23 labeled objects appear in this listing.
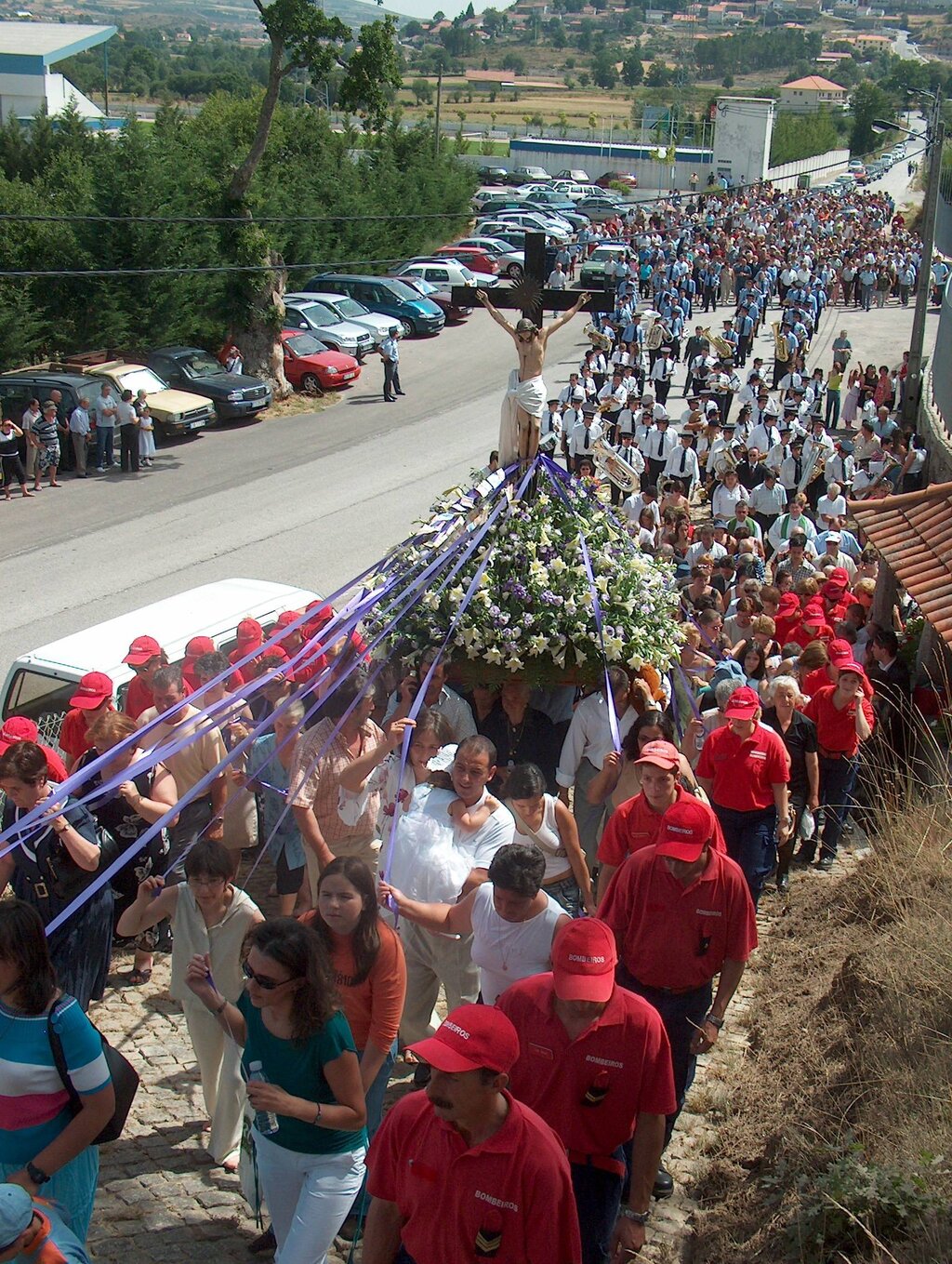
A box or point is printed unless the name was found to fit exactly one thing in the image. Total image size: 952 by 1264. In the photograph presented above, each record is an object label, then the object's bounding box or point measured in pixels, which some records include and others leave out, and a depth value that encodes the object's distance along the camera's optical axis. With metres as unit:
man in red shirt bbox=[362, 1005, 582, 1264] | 3.61
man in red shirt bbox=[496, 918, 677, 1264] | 4.31
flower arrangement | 7.66
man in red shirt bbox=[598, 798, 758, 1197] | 5.27
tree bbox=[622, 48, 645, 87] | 179.00
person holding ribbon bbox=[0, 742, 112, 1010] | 5.90
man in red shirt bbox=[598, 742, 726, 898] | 5.83
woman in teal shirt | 4.32
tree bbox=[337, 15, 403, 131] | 23.83
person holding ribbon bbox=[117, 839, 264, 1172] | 5.60
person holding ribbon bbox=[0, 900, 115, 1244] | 4.21
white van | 9.33
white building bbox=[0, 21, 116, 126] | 51.12
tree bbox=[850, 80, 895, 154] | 91.94
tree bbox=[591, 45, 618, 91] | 182.75
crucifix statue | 7.86
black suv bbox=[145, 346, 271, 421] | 25.05
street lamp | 21.25
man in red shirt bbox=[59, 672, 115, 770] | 7.84
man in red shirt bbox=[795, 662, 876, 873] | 8.62
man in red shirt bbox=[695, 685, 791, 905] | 7.33
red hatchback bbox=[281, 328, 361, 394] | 28.36
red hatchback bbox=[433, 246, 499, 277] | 39.25
